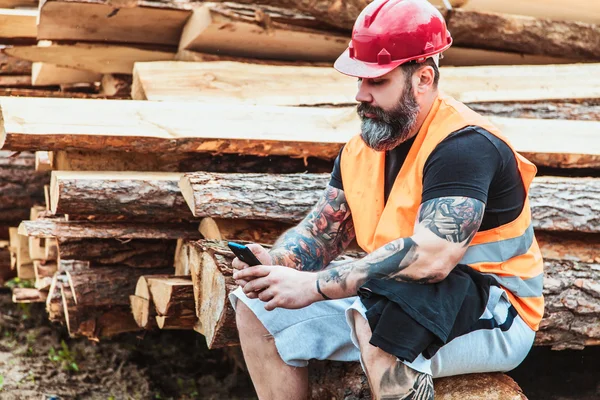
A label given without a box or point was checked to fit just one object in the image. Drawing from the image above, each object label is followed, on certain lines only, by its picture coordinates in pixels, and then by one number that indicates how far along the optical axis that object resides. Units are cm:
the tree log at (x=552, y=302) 666
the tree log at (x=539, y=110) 1011
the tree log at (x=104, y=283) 948
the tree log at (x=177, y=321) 778
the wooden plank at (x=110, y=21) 1014
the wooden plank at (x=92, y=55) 1089
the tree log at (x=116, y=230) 856
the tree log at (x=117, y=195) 800
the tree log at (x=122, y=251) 914
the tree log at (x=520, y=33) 1104
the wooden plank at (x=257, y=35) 1006
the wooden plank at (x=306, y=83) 976
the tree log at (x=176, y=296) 749
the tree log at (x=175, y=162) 852
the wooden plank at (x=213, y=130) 783
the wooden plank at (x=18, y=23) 1238
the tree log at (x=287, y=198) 715
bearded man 500
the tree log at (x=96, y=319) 989
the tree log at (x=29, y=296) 1169
